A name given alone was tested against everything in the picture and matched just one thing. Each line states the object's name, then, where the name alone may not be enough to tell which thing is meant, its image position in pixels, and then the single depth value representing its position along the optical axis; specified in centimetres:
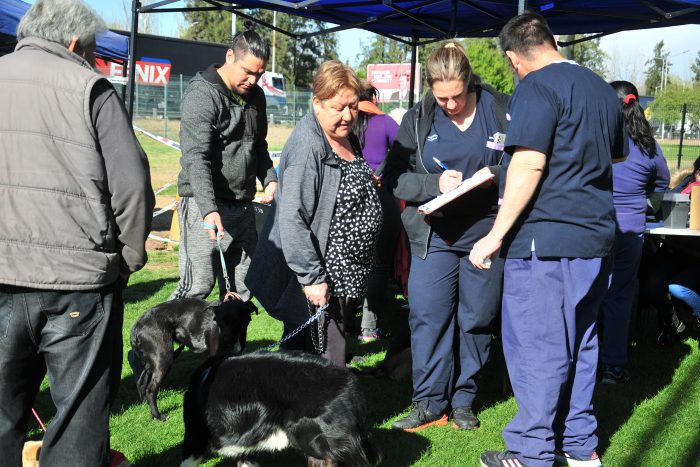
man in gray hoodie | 416
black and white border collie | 306
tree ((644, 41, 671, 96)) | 6372
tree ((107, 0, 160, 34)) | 4906
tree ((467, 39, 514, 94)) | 2997
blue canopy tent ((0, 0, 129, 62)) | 841
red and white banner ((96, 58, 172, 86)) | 3172
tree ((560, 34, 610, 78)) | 3248
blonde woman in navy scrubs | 380
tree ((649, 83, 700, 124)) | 2123
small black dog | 422
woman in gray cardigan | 338
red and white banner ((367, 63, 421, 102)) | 3272
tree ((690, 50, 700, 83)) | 6545
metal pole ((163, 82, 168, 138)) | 2715
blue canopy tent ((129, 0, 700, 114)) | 648
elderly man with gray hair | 238
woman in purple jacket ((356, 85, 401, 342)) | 591
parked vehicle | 3290
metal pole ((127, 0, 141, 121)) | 695
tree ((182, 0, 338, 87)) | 5381
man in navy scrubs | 307
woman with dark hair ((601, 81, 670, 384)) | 479
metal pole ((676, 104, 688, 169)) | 1816
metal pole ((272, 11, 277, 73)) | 5157
